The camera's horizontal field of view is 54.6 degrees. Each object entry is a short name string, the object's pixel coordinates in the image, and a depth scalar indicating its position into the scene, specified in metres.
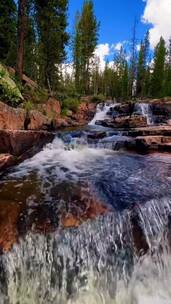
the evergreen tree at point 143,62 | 31.91
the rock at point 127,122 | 10.09
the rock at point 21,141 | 5.10
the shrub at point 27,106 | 7.44
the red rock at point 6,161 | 4.65
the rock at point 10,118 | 6.05
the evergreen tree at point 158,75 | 29.14
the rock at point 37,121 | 7.33
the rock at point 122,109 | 13.38
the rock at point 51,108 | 9.34
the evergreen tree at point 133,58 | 27.87
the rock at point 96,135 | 6.89
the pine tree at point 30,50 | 16.02
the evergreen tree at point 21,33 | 9.24
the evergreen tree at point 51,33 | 13.47
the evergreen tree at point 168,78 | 26.26
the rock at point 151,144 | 5.94
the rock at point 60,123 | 8.96
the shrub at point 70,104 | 11.72
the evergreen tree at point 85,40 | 22.78
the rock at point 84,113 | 11.98
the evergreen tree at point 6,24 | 12.41
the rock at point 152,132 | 6.64
